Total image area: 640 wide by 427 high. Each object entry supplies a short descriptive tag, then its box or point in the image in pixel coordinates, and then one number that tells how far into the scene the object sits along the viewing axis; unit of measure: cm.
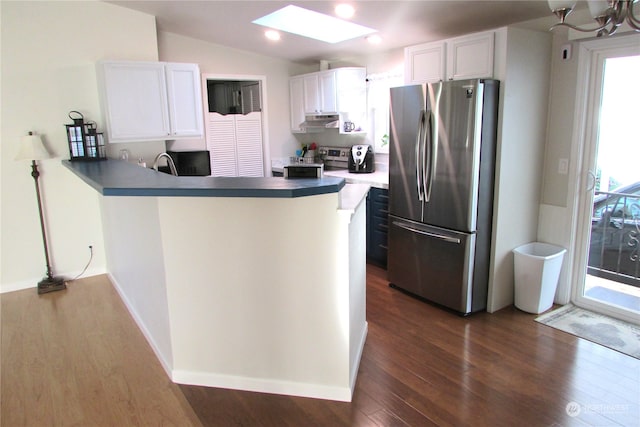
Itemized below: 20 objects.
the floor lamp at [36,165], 371
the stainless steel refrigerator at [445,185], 313
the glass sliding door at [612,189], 311
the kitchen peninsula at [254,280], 224
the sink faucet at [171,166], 411
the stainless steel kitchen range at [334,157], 537
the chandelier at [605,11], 154
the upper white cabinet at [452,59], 317
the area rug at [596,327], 290
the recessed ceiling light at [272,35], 447
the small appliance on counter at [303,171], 235
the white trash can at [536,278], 330
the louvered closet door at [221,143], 530
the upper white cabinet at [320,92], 499
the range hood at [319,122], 512
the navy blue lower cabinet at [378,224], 426
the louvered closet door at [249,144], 548
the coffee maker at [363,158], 493
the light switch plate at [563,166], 341
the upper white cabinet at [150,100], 398
